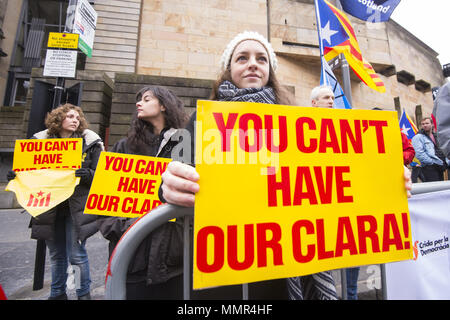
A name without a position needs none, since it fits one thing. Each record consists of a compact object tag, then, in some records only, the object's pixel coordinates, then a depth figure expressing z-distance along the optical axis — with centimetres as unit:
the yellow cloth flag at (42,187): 212
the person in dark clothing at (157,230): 121
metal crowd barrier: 73
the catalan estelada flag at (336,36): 382
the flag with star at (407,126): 741
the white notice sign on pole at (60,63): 348
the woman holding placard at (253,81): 100
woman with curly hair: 211
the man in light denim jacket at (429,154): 445
